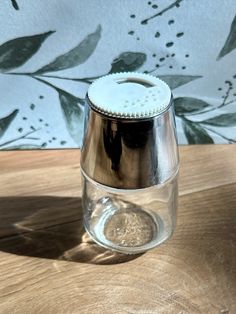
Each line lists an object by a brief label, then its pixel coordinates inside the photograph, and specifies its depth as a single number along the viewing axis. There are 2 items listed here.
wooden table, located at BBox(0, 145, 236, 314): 0.48
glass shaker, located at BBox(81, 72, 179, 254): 0.46
